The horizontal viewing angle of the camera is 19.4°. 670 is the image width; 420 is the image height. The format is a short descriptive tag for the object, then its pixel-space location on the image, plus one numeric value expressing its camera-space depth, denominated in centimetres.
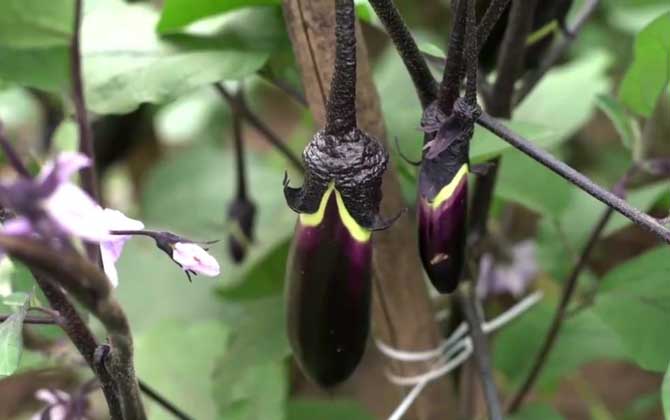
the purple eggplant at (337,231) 81
